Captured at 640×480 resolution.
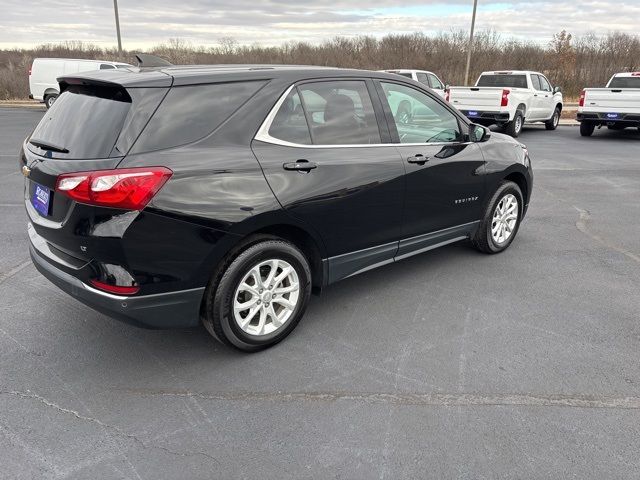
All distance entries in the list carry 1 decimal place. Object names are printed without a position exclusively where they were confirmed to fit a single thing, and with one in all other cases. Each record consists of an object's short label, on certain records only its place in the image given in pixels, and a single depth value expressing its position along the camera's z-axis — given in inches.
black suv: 108.7
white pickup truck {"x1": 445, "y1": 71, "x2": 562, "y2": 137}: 584.4
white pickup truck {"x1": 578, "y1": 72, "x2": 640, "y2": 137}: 576.1
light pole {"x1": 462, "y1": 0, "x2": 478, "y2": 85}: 996.6
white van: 839.1
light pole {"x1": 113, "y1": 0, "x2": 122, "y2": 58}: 983.4
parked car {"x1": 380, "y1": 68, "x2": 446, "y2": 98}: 680.7
